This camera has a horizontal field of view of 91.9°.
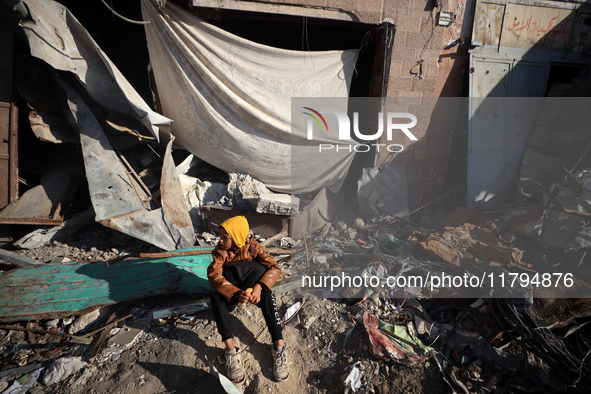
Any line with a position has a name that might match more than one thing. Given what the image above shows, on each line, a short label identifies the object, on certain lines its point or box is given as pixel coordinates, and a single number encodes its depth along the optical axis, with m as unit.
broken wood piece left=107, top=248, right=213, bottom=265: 2.47
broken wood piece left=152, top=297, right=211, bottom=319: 2.32
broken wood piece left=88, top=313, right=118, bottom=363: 2.06
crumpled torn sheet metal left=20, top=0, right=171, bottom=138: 2.70
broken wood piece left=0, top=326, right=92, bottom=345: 2.15
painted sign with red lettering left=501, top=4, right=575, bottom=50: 3.98
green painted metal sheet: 2.29
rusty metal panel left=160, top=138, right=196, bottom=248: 3.11
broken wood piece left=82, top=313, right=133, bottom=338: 2.20
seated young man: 1.99
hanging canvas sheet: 3.06
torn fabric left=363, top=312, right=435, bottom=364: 2.05
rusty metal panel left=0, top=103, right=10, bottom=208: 3.10
